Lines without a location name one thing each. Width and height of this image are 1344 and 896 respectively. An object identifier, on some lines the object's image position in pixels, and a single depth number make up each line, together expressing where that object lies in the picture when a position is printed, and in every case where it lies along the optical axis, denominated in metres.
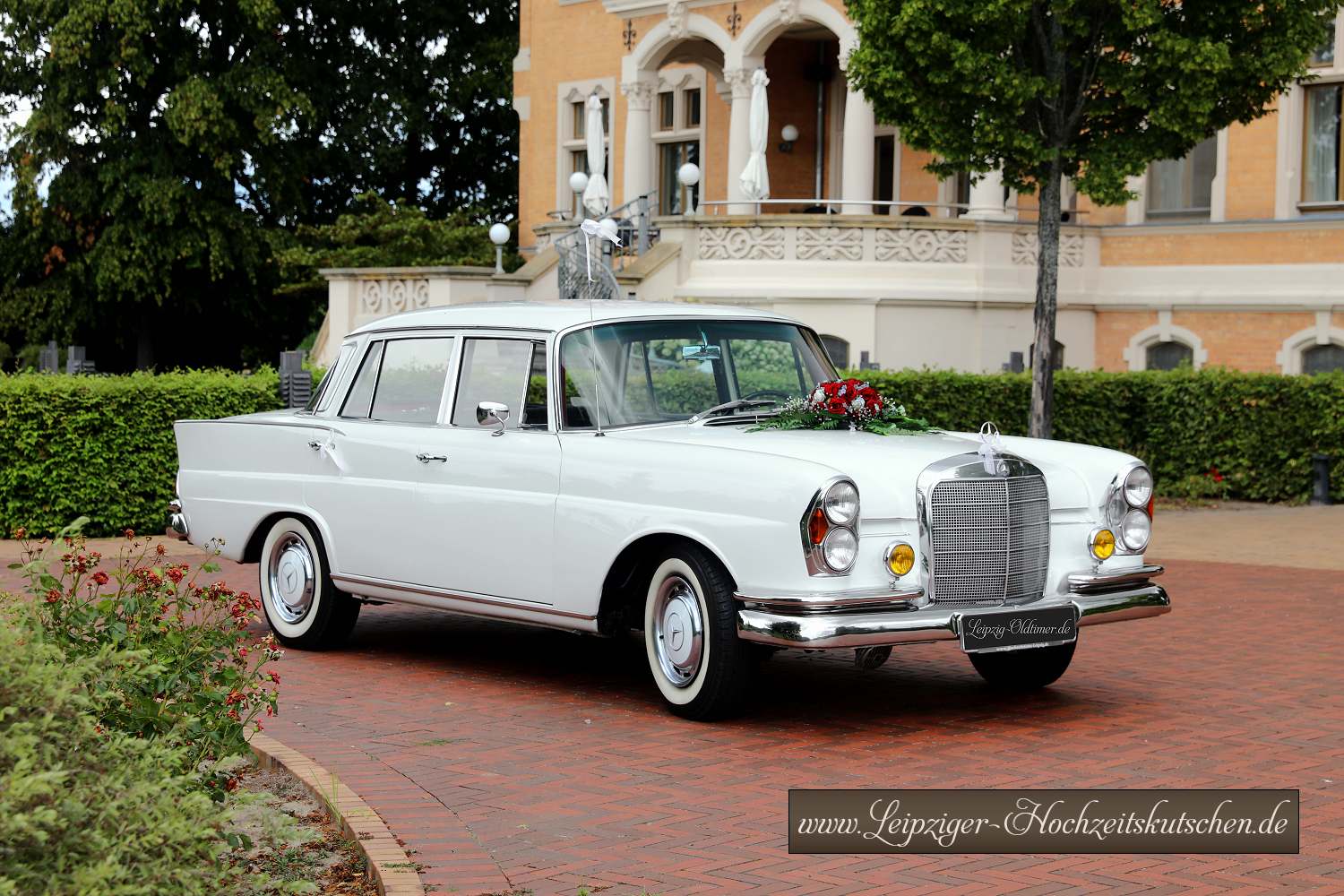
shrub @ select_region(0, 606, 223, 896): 3.66
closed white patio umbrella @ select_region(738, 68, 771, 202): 26.44
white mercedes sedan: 7.22
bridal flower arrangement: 8.23
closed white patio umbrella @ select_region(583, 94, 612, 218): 28.67
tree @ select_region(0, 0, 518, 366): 36.09
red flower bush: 5.15
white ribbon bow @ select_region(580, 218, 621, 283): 23.95
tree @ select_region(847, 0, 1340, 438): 16.53
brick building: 24.50
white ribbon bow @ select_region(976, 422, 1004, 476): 7.47
